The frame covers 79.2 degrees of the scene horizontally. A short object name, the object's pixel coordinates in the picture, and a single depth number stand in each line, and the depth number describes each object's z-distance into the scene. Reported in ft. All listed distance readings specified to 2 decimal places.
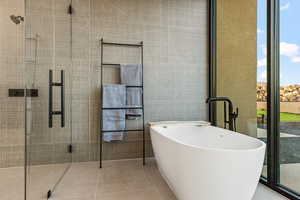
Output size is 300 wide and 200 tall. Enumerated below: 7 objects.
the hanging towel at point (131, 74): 8.30
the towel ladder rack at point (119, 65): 8.01
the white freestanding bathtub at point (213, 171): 3.82
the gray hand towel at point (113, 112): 8.02
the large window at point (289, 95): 5.19
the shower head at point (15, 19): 7.38
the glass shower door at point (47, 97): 4.58
